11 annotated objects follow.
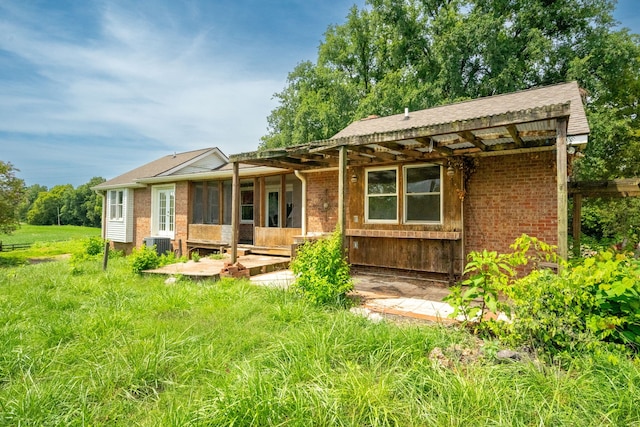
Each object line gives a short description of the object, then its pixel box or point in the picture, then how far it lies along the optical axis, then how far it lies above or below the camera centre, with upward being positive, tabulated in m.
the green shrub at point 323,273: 4.96 -0.84
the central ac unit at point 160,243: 13.17 -0.95
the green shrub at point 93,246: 13.55 -1.12
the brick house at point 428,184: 5.62 +0.86
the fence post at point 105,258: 9.29 -1.12
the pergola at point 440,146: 4.10 +1.46
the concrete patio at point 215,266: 7.62 -1.23
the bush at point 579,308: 3.05 -0.86
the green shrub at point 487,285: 3.47 -0.69
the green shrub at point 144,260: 8.38 -1.07
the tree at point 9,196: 16.48 +1.17
